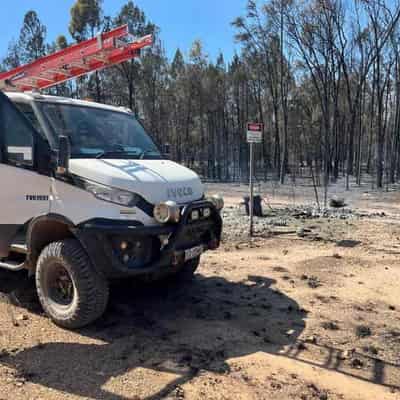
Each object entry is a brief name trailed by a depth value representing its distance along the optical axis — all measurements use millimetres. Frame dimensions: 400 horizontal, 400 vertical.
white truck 4148
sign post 9117
